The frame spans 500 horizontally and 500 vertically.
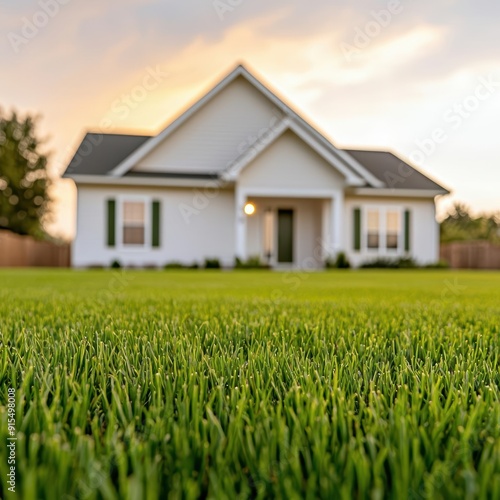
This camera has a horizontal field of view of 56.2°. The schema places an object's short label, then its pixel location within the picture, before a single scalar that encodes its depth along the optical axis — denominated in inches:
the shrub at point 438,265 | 705.6
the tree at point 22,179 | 1205.7
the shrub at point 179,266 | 651.5
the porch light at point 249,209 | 692.1
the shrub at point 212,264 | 652.1
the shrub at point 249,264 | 629.9
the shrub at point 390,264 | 690.8
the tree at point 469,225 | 1457.9
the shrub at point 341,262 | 650.8
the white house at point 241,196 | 658.2
